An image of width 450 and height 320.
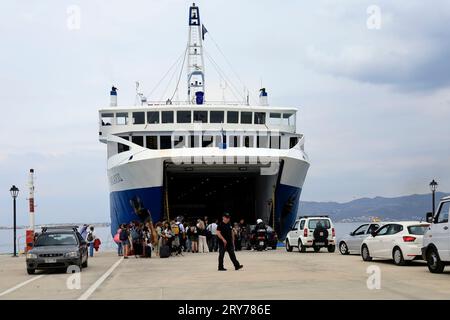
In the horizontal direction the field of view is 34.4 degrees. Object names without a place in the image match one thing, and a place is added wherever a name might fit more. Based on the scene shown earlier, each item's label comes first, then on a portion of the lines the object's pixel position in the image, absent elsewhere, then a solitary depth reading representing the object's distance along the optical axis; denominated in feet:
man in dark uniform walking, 58.85
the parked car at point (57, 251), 61.82
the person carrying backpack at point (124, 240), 89.20
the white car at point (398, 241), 60.85
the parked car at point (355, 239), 80.64
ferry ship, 110.42
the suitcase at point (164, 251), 85.66
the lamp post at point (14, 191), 118.93
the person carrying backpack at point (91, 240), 96.84
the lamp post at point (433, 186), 115.14
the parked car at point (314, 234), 92.84
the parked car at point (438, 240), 50.24
